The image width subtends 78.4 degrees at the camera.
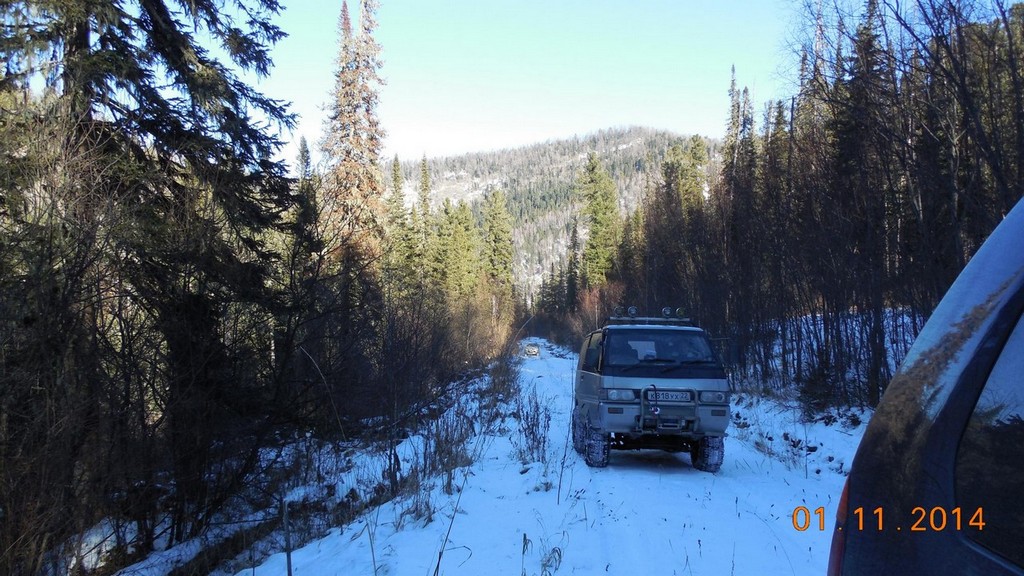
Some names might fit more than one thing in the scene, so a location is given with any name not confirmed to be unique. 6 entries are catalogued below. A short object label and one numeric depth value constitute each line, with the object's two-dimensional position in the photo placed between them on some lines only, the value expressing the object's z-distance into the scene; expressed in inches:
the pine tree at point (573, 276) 2835.1
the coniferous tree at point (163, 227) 263.0
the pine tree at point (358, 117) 1005.8
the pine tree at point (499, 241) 2866.6
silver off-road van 350.6
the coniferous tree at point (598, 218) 2087.8
